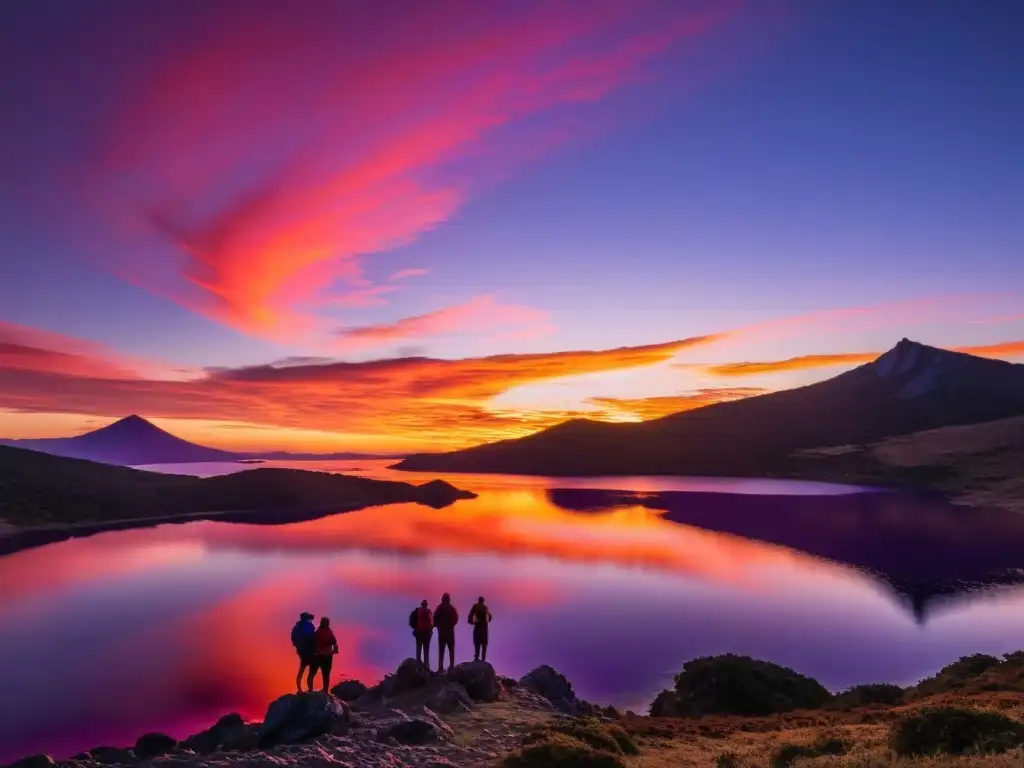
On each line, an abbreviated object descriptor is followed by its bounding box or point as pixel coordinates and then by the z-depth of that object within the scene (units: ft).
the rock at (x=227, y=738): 65.87
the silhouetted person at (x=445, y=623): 82.84
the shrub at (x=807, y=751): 53.11
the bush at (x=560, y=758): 52.31
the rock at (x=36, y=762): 62.64
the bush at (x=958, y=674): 98.17
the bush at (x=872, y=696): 95.14
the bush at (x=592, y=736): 59.26
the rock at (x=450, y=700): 72.49
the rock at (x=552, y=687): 88.48
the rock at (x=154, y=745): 75.82
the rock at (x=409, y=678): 78.84
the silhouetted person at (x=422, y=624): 80.64
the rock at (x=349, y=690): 91.21
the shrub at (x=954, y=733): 49.19
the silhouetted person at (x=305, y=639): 71.82
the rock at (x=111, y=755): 71.10
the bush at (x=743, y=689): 97.40
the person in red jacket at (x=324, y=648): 71.56
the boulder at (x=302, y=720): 60.34
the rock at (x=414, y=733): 60.87
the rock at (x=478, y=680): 79.61
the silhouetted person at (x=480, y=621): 86.22
